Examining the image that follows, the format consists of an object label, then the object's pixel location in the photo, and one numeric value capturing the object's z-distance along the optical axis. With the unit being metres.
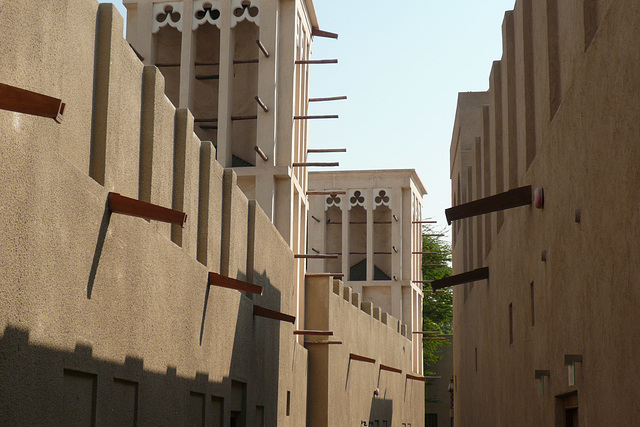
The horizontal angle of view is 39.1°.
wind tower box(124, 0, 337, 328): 22.11
